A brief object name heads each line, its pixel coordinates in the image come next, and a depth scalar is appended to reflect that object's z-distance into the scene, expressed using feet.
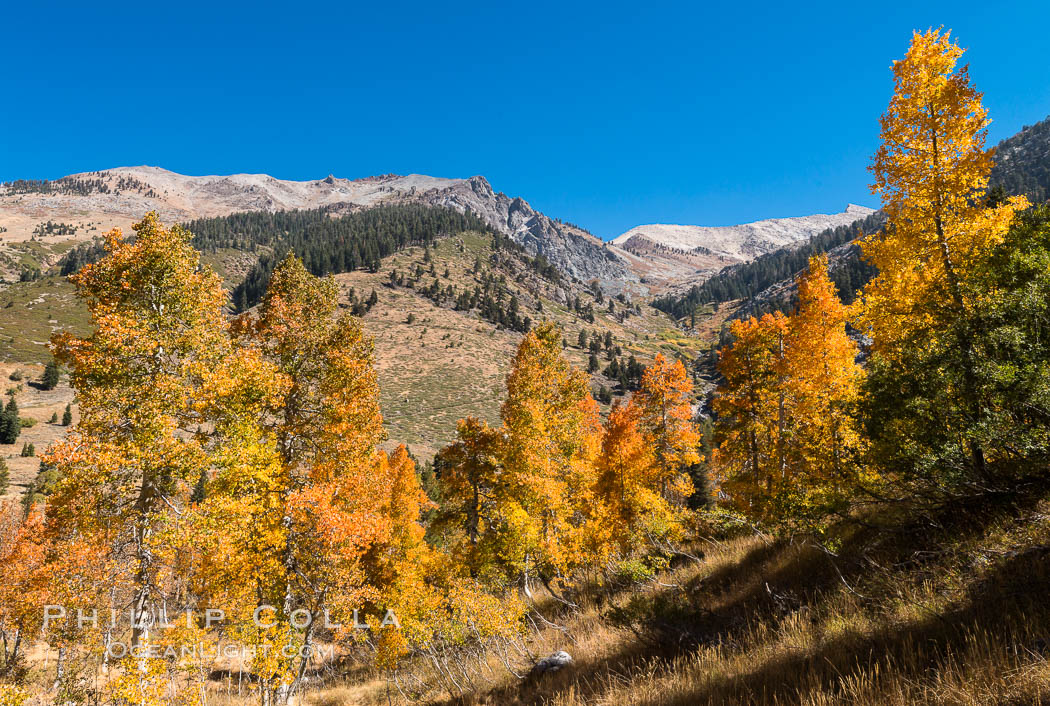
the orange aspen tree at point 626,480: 69.92
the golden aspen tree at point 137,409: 32.40
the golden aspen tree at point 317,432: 43.73
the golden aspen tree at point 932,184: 33.12
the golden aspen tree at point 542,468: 57.72
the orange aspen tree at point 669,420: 87.35
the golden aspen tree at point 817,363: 50.29
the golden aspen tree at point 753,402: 64.95
